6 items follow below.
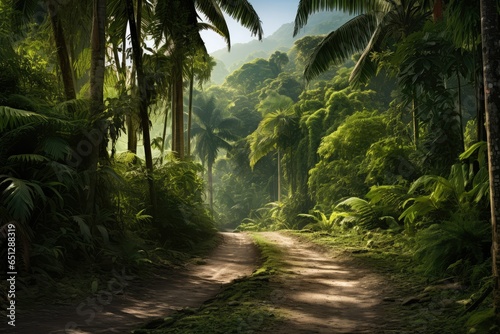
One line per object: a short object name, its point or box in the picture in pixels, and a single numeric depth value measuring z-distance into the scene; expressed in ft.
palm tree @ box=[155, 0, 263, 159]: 43.73
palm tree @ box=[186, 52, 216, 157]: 61.77
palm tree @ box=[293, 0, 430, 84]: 53.06
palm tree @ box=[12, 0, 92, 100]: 33.58
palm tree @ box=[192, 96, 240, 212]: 148.66
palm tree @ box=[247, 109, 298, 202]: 98.90
